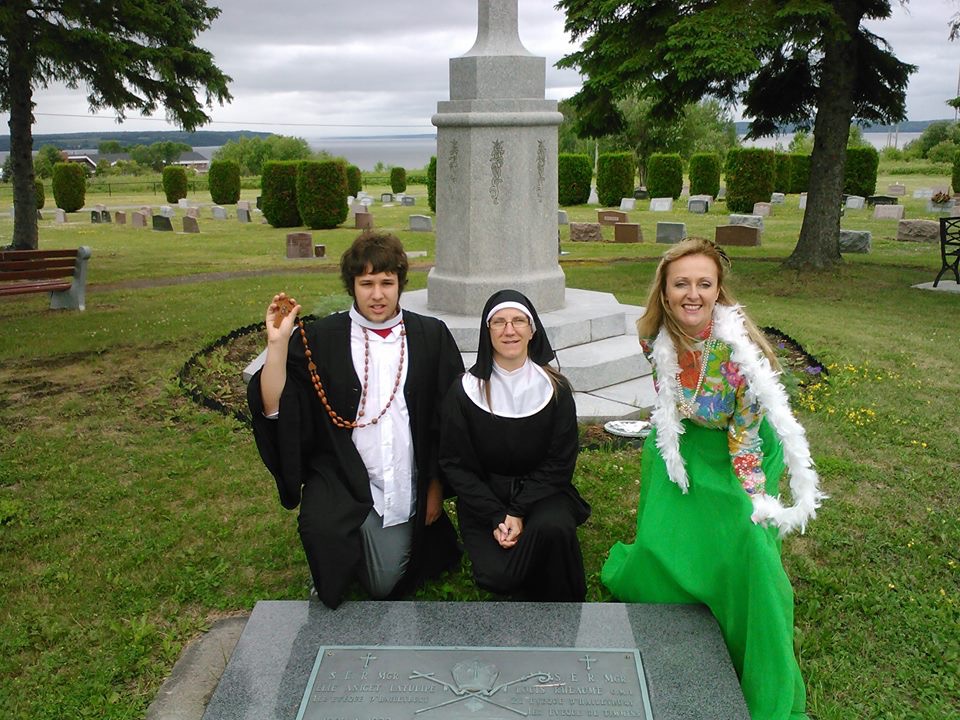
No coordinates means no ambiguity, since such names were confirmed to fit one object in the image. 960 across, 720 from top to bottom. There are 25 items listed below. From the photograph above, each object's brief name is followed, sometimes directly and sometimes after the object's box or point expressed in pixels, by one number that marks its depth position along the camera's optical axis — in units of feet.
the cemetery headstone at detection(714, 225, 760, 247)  61.93
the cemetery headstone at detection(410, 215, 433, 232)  77.71
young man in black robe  11.36
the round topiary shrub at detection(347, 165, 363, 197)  116.57
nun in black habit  11.37
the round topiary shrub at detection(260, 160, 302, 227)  83.30
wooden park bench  34.12
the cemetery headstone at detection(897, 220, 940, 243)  61.41
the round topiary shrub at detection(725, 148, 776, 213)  91.76
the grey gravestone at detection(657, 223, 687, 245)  65.77
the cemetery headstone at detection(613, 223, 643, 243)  65.92
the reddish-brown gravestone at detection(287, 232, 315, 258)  58.54
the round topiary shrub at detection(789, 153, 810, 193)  104.47
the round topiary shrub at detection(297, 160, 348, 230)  81.51
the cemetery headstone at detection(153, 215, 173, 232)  82.07
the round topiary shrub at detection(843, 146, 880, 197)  93.91
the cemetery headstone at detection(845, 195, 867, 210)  88.50
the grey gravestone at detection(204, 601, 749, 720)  8.90
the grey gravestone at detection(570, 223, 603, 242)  67.92
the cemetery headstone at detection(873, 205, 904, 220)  78.48
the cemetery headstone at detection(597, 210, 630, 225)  79.66
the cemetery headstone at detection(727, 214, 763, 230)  68.39
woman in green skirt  9.77
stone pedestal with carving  21.95
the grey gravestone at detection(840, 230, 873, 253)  56.18
